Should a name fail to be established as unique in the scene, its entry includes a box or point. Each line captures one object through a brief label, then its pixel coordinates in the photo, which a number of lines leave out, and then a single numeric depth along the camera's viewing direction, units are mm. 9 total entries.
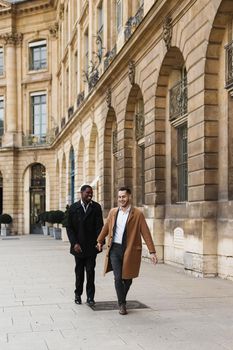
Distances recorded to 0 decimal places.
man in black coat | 9141
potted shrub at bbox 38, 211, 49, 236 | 36006
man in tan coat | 8289
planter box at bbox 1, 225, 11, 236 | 43375
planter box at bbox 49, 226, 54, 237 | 39569
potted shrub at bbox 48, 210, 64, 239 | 34322
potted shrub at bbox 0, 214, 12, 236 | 43250
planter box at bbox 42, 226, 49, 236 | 41781
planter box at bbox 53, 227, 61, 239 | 34250
